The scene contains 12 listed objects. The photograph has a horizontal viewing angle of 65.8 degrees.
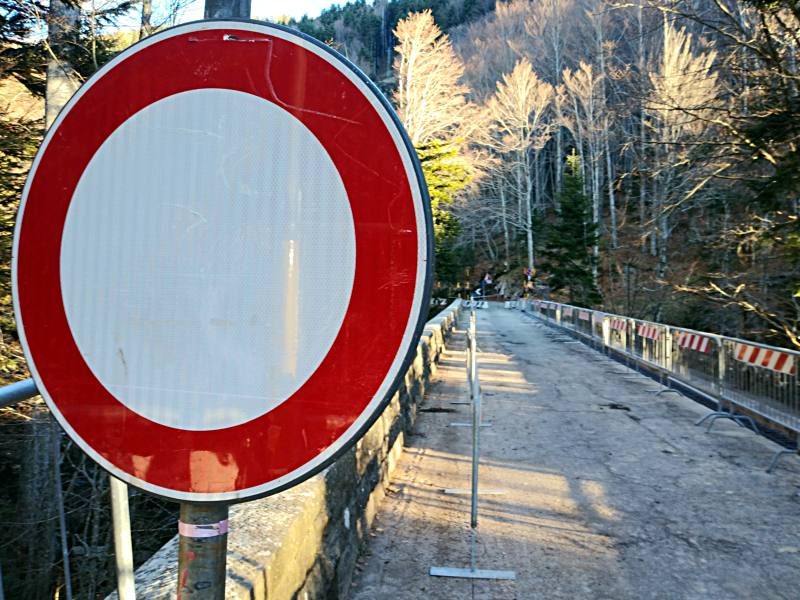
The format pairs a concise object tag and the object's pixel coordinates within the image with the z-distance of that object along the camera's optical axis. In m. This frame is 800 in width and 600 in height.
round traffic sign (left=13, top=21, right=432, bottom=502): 1.07
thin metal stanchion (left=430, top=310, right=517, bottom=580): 4.21
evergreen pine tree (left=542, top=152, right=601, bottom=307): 40.25
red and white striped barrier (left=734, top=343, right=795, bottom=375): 7.61
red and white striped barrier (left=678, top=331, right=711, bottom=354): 10.17
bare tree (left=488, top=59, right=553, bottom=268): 47.47
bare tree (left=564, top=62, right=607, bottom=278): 43.78
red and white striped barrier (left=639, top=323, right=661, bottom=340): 12.80
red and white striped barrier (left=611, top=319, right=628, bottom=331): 15.55
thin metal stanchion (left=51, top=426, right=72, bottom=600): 1.91
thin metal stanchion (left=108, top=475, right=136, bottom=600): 1.53
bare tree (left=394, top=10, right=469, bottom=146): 28.41
